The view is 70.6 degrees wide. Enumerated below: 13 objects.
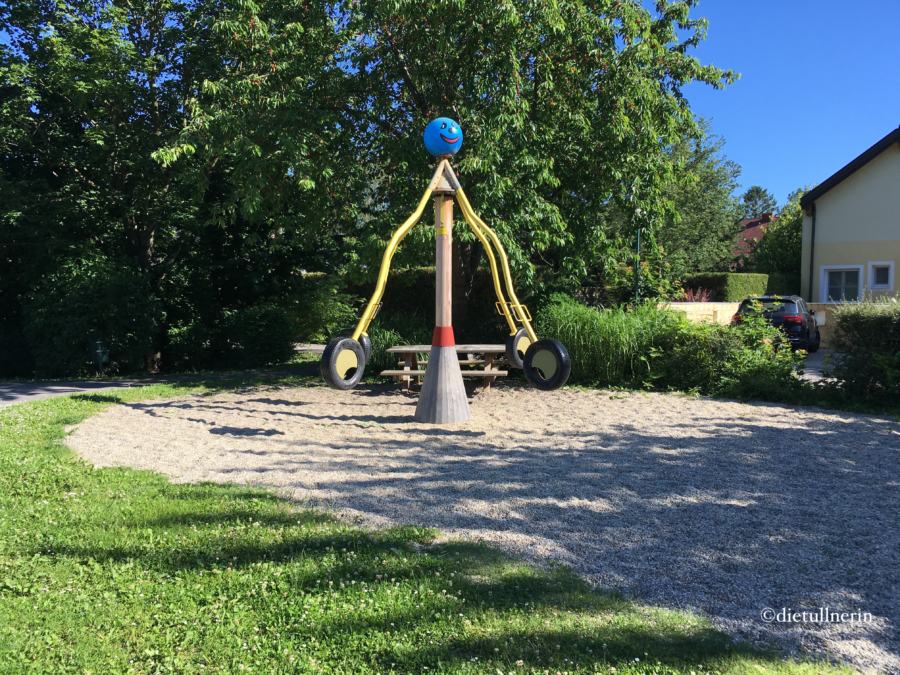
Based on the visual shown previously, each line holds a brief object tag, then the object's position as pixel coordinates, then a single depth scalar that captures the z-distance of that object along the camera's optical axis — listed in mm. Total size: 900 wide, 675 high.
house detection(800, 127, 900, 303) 19438
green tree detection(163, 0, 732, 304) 9797
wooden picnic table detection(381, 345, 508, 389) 9727
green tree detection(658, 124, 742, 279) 25516
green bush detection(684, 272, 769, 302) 22953
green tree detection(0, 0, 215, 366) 12812
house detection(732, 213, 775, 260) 48219
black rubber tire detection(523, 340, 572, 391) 7207
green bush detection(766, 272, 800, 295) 24188
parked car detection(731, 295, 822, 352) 15539
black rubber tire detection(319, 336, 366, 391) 7262
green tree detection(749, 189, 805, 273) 27672
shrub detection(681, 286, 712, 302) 19384
